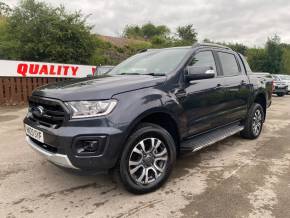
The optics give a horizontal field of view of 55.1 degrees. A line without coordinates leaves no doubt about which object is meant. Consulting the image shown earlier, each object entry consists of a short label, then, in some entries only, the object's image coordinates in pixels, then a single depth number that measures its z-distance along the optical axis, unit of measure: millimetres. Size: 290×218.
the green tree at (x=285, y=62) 31345
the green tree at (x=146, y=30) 62375
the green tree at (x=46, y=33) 13023
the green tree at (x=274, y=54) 29125
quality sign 10171
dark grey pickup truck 2793
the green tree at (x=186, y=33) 37812
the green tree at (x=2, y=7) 19139
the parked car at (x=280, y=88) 17688
